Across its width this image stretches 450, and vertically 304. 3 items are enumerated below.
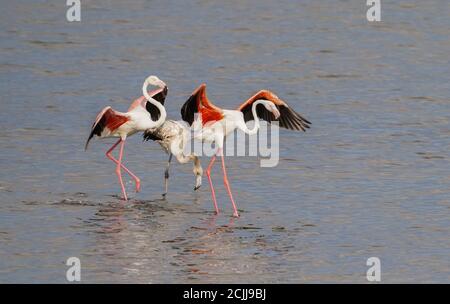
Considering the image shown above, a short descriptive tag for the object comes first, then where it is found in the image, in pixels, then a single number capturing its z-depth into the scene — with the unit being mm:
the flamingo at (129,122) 14805
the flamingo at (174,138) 15055
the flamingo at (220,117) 14641
